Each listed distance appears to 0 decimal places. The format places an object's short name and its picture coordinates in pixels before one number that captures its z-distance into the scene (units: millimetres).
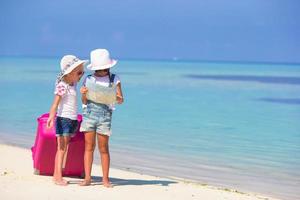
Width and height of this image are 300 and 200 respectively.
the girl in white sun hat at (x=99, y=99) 8917
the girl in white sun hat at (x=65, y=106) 9040
